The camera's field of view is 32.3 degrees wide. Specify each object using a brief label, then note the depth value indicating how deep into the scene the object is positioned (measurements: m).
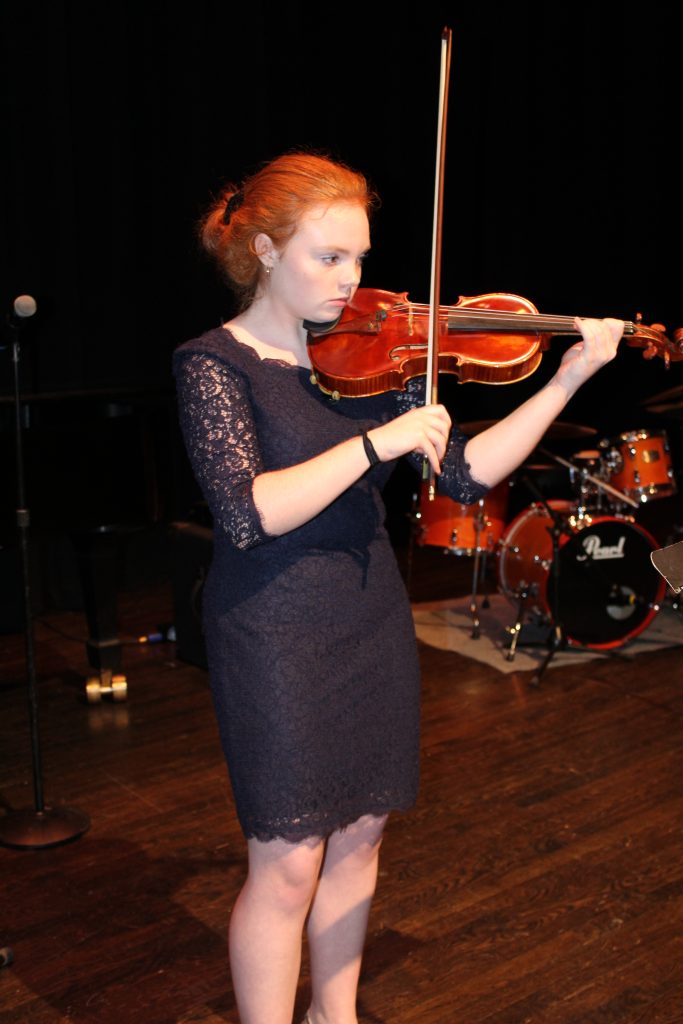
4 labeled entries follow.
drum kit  4.45
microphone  2.74
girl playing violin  1.79
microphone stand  2.99
